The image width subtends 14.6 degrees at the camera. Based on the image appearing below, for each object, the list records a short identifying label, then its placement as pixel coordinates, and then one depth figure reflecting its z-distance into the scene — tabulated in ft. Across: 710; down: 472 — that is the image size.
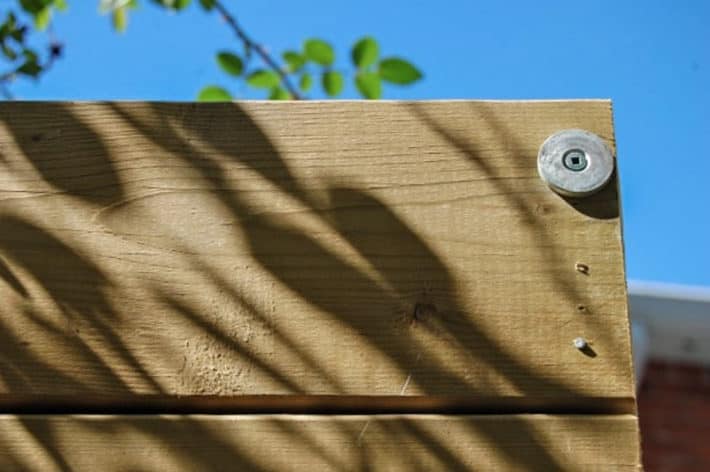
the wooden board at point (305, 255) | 3.98
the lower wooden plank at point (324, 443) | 3.95
